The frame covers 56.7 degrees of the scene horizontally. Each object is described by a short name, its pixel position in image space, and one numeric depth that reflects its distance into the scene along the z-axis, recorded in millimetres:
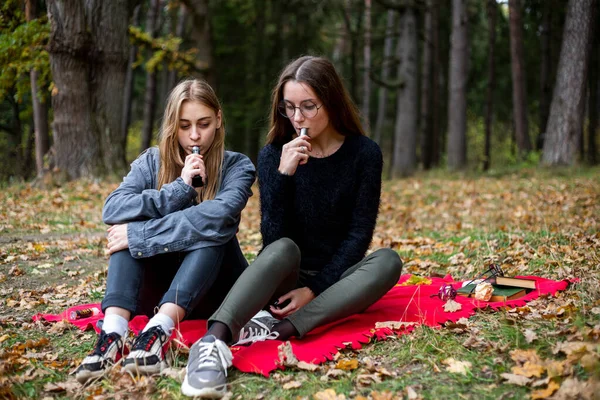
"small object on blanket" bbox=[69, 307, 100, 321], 3684
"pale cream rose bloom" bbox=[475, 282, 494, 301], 3494
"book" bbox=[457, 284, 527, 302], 3462
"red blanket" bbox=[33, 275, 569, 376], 2820
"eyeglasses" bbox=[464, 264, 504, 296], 3717
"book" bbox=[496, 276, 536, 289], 3541
